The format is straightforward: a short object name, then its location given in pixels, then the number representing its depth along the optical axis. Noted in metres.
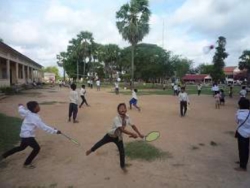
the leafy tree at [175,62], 31.43
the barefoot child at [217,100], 11.70
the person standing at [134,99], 10.40
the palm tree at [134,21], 26.22
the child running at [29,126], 3.83
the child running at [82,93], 11.08
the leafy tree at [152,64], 31.34
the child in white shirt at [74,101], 7.34
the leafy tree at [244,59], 41.58
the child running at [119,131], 3.64
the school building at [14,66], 17.49
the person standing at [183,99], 8.75
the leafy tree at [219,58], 50.93
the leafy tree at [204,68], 65.88
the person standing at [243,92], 11.47
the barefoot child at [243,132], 3.86
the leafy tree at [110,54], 48.43
